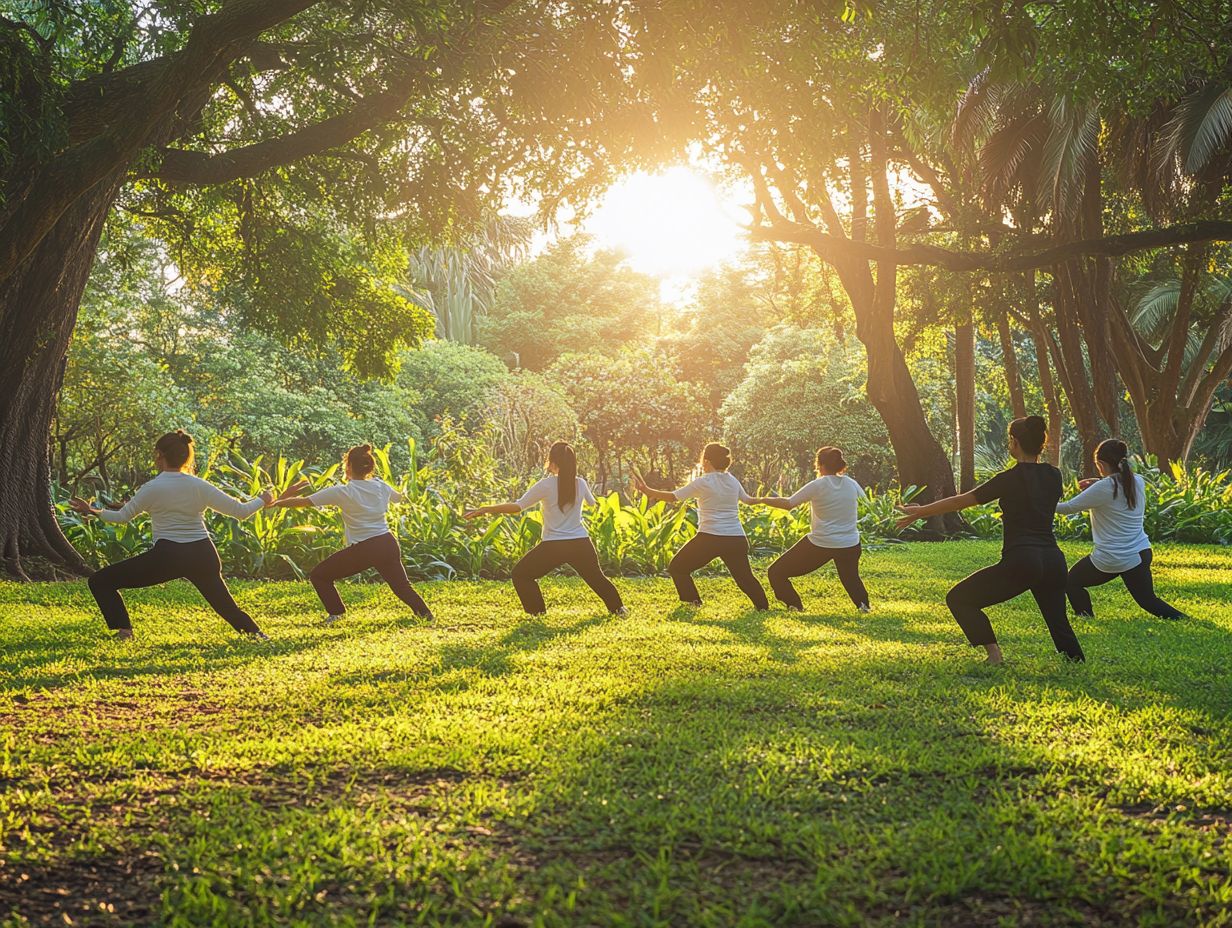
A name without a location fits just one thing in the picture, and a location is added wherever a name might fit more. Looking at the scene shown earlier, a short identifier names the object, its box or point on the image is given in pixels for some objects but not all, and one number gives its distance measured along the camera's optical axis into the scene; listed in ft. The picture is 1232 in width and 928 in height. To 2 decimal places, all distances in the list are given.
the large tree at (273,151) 22.71
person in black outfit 21.12
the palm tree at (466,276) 151.19
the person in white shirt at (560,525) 29.55
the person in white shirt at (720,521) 30.94
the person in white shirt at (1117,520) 26.78
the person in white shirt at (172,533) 24.43
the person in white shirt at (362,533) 28.35
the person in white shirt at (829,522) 29.99
